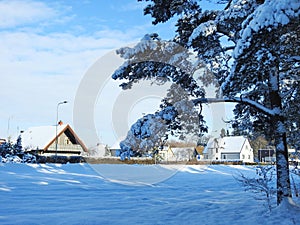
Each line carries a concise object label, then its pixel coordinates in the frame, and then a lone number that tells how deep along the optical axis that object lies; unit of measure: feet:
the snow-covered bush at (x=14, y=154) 90.34
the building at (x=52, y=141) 139.13
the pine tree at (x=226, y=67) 22.33
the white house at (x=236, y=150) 206.90
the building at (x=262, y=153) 199.00
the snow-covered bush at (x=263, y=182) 26.46
